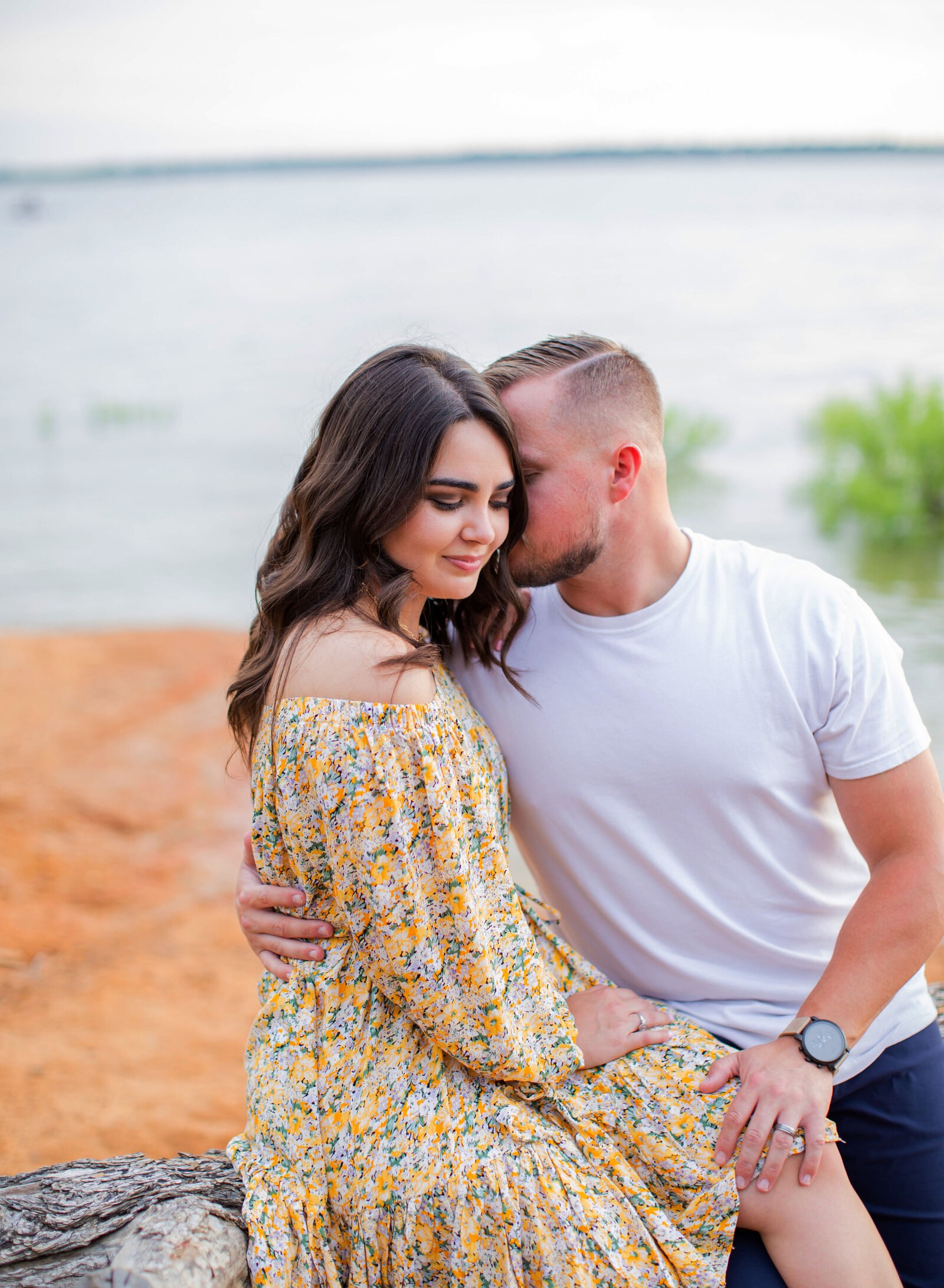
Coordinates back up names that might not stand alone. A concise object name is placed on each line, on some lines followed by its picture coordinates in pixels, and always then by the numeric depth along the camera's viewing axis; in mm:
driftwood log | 1599
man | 1982
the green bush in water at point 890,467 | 12180
